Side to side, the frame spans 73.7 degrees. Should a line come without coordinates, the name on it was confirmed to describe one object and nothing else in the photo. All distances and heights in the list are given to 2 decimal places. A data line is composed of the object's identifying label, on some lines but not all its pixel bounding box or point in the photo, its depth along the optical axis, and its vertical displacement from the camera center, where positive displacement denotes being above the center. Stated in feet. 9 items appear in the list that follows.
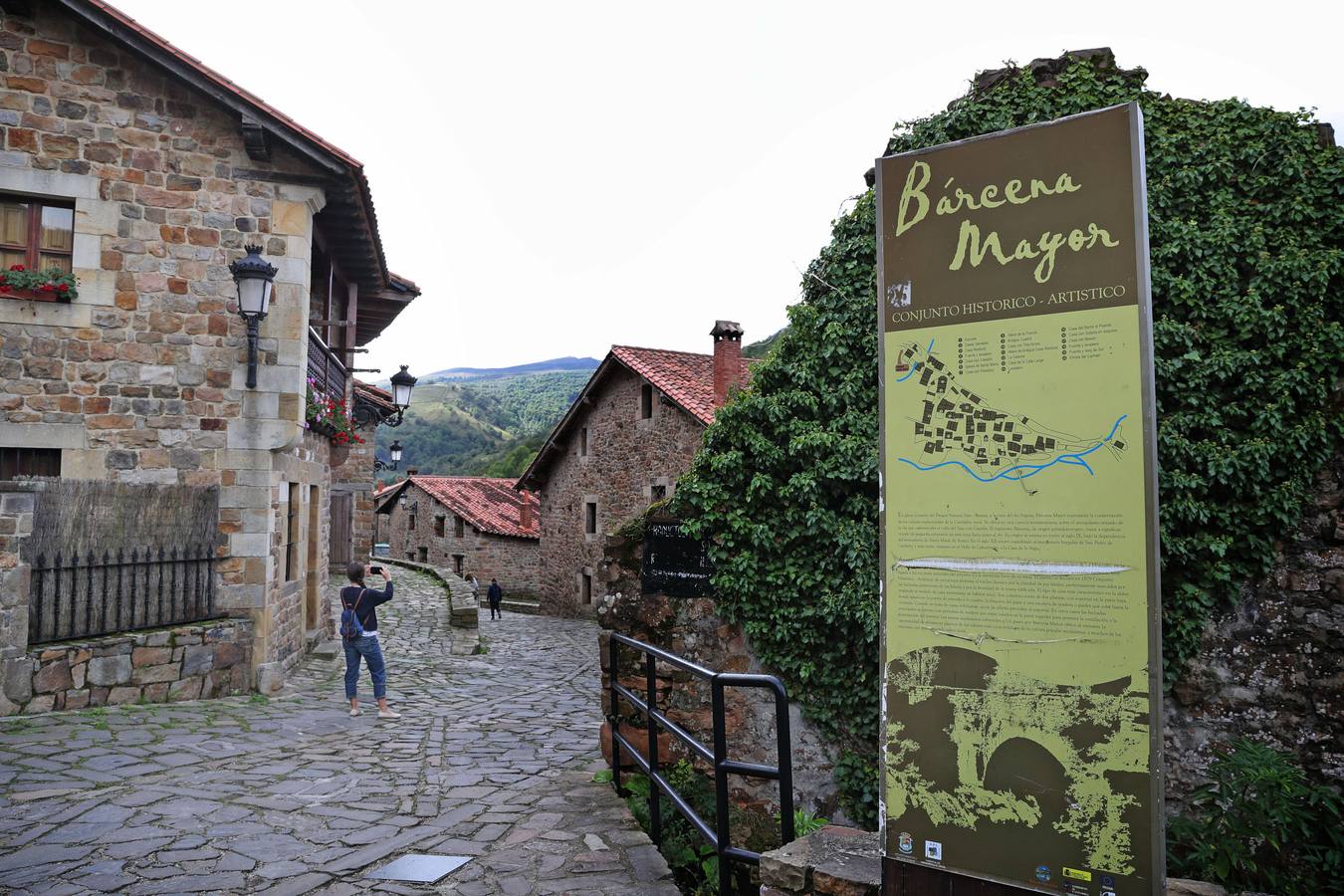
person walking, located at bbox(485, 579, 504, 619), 75.36 -8.04
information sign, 7.84 -0.07
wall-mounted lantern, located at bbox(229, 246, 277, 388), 27.22 +6.61
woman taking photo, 25.82 -4.00
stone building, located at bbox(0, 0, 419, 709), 27.30 +7.23
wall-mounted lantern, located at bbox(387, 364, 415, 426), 46.62 +5.96
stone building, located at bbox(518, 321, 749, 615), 59.47 +4.22
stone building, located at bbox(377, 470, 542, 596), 102.78 -3.13
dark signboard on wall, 19.63 -1.32
